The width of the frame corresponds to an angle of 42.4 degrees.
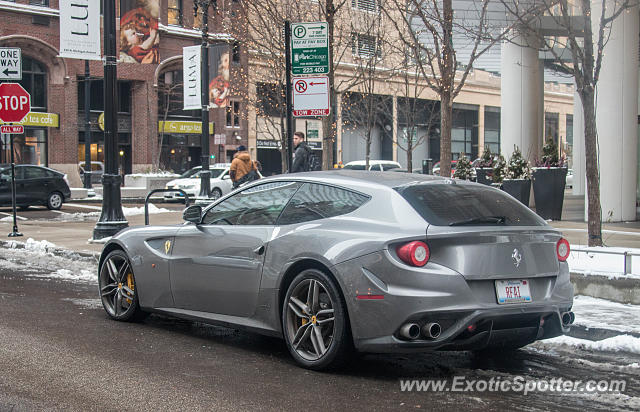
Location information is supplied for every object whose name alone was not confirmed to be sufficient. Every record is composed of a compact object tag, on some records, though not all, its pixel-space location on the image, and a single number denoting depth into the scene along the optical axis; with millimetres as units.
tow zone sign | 11201
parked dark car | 26531
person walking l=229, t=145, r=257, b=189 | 21477
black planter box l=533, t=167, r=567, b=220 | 17812
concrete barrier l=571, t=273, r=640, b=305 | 8281
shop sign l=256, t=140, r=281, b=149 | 58531
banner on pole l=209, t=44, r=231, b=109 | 28797
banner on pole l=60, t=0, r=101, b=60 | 17844
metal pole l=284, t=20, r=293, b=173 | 11898
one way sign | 17500
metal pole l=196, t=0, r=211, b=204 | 24672
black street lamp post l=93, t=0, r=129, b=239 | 14930
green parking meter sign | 11219
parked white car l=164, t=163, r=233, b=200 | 34906
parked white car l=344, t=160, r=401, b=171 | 38812
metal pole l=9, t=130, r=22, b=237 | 16766
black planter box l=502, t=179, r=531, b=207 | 18516
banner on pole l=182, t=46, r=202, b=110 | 26734
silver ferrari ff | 5480
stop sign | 16844
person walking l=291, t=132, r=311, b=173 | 15773
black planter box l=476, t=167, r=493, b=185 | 20297
